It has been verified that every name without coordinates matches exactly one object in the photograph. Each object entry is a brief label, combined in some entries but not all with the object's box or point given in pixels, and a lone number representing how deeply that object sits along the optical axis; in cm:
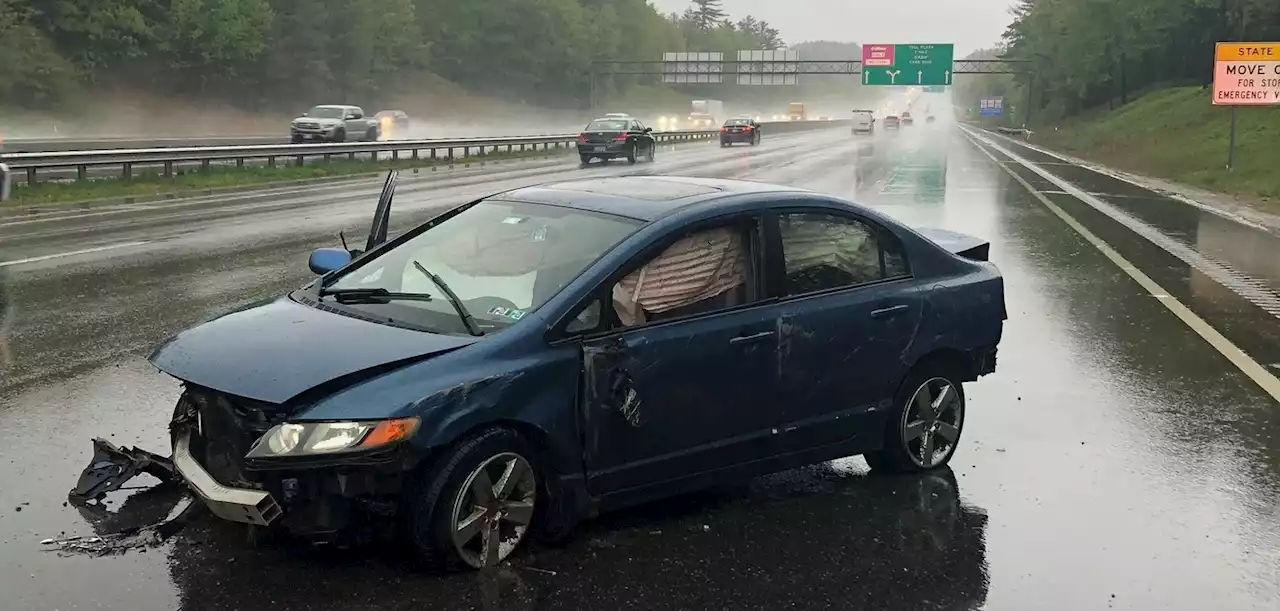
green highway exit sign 9206
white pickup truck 4381
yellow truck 12950
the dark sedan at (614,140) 3953
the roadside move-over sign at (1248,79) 3481
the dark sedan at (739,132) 6138
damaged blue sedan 427
